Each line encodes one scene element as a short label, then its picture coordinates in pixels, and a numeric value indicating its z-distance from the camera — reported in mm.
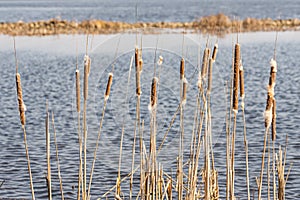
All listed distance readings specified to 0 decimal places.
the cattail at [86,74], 7750
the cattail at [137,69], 8383
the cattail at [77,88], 7848
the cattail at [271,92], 7527
